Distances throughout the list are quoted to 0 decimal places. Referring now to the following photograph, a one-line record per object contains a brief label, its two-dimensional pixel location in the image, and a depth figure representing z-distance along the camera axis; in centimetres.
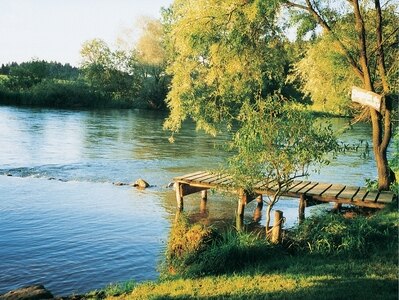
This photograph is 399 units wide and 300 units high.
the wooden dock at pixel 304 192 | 1352
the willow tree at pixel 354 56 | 1440
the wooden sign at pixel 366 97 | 985
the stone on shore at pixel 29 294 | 812
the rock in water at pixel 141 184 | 2141
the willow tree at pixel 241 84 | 1112
